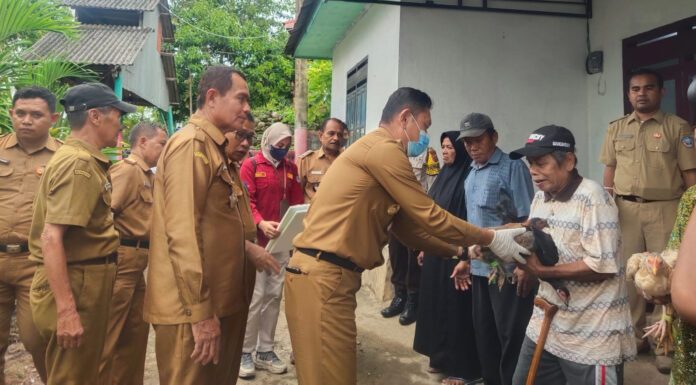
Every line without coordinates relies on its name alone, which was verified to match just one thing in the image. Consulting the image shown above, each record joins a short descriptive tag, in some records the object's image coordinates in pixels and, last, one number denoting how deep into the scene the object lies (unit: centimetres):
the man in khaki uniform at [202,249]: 209
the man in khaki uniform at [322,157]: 493
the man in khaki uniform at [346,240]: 232
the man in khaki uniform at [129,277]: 333
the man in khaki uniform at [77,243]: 245
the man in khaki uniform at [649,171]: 388
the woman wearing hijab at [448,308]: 390
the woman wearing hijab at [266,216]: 422
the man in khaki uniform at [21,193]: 320
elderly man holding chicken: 222
